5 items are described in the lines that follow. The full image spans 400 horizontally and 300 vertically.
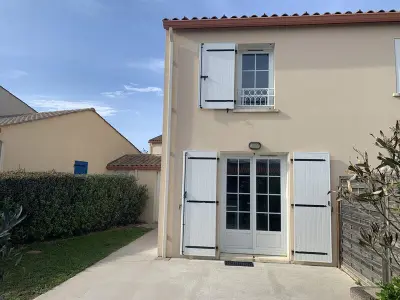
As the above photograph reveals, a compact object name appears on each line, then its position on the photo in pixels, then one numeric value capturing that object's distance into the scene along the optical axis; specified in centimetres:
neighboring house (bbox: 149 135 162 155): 1819
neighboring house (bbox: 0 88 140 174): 1146
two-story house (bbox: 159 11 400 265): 709
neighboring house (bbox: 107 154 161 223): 1378
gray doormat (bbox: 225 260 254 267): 669
